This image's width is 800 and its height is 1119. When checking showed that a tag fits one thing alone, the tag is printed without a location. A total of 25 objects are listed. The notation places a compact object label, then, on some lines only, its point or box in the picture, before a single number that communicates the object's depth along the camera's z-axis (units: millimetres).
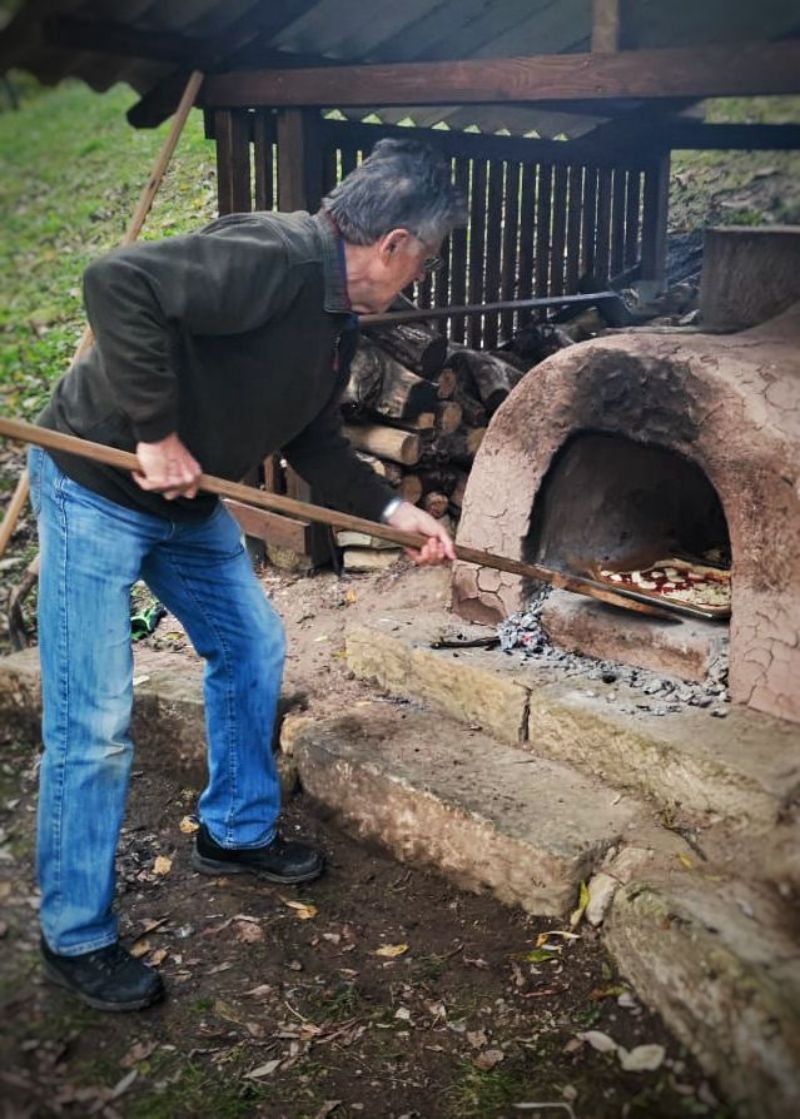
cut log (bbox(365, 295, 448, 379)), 5152
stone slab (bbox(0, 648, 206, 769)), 4074
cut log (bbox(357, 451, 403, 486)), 5152
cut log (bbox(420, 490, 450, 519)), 5273
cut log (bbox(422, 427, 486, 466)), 5234
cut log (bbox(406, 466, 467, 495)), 5266
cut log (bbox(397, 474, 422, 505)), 5215
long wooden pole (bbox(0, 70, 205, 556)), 4754
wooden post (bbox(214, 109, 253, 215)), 4988
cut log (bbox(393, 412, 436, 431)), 5141
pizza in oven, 3824
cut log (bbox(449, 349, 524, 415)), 5355
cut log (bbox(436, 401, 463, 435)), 5262
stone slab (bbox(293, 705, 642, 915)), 3055
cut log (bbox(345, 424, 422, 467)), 5078
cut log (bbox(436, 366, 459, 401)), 5262
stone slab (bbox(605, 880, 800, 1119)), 2244
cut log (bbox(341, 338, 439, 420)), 5059
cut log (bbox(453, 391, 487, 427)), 5352
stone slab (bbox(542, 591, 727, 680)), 3564
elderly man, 2471
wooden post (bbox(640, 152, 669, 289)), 8203
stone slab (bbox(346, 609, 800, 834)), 2973
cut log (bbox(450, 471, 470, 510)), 5379
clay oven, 3201
